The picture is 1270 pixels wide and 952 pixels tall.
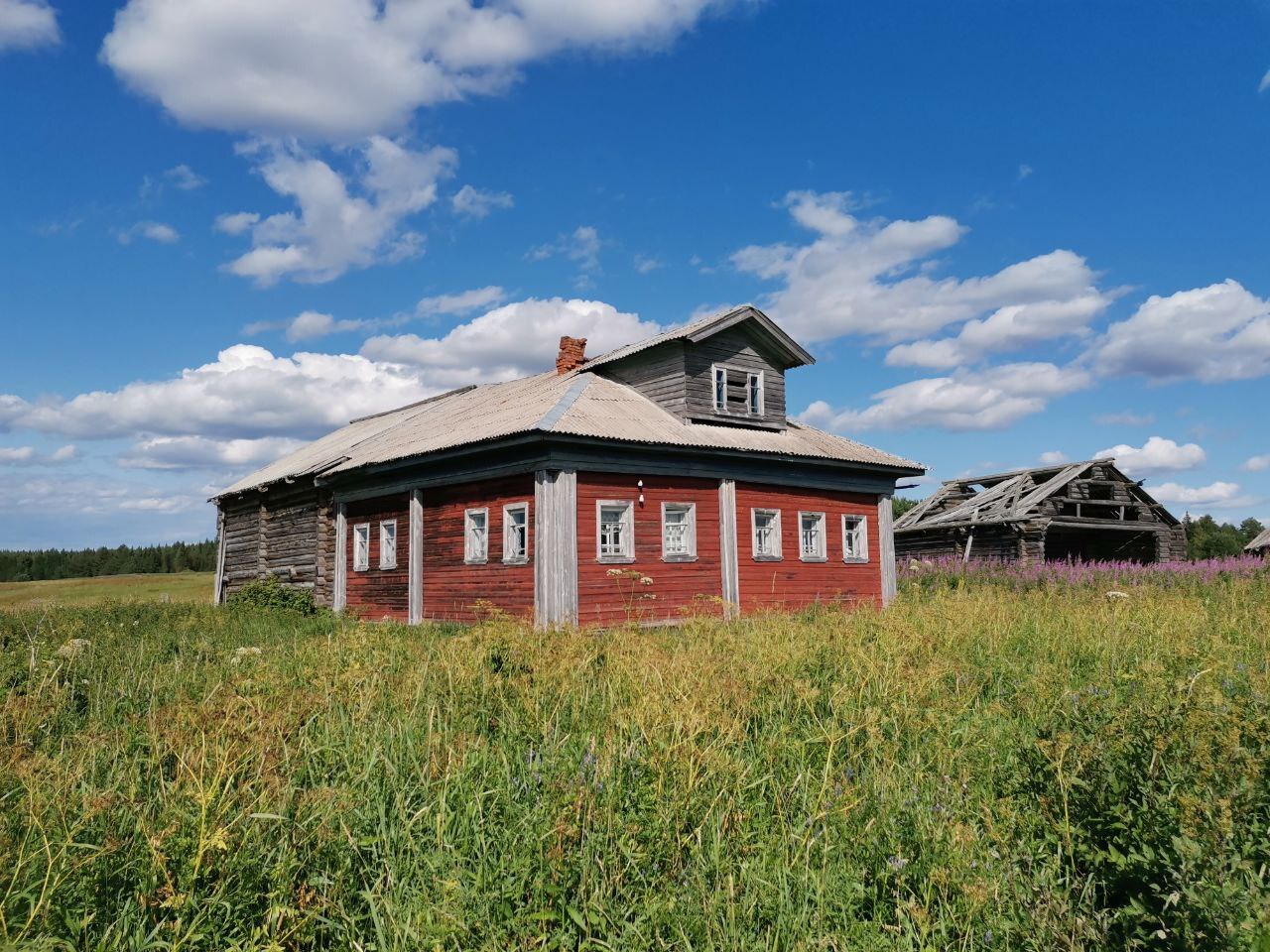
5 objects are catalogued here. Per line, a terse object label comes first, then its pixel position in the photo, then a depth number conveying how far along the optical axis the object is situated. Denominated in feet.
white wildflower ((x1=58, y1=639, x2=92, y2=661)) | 24.63
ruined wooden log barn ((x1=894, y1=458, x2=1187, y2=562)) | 91.71
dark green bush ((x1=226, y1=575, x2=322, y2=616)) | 63.46
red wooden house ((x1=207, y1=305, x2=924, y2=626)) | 52.31
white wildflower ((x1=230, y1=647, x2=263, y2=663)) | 25.42
